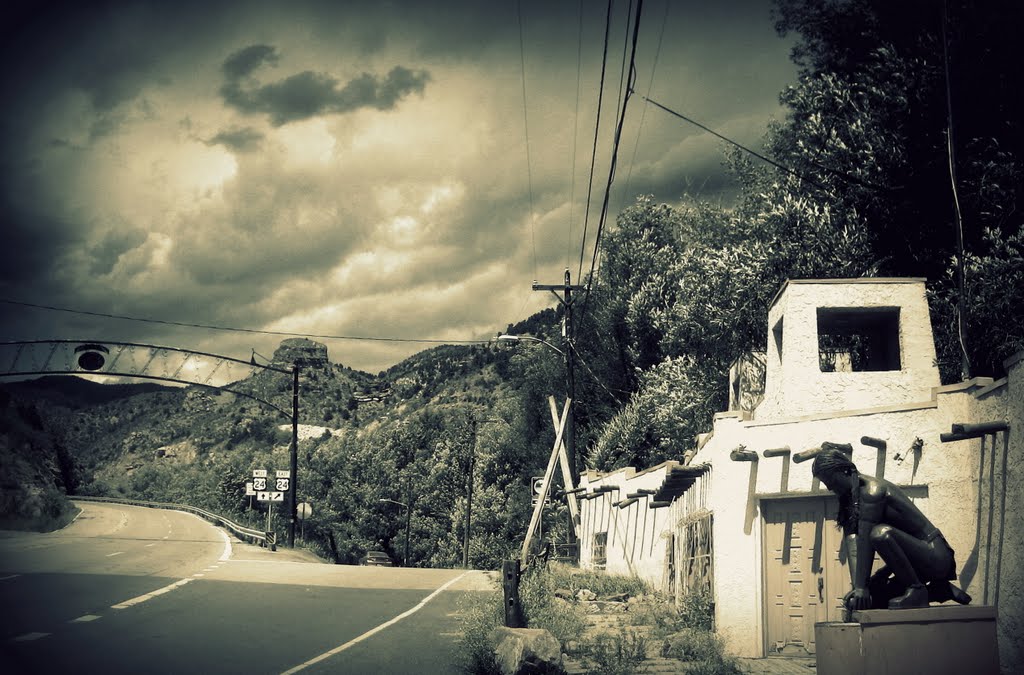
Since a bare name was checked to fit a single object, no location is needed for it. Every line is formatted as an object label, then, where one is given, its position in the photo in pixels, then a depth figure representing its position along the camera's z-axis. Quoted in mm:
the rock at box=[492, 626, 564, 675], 9961
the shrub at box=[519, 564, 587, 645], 12883
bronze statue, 7355
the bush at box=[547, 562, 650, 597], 20750
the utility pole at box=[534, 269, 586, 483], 31141
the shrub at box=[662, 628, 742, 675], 10319
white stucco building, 9664
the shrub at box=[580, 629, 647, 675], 10484
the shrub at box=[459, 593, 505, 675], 10695
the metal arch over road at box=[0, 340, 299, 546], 30391
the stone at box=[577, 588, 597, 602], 19334
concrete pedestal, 6875
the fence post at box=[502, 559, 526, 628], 11227
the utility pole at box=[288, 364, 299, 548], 39938
